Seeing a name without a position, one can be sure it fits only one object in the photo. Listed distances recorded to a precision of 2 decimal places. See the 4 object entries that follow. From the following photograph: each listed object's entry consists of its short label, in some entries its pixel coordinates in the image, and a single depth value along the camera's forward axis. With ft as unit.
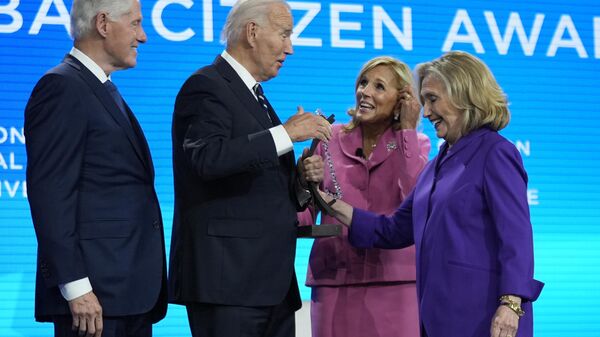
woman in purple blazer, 17.56
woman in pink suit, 22.16
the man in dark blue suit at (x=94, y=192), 16.55
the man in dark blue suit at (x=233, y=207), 17.51
